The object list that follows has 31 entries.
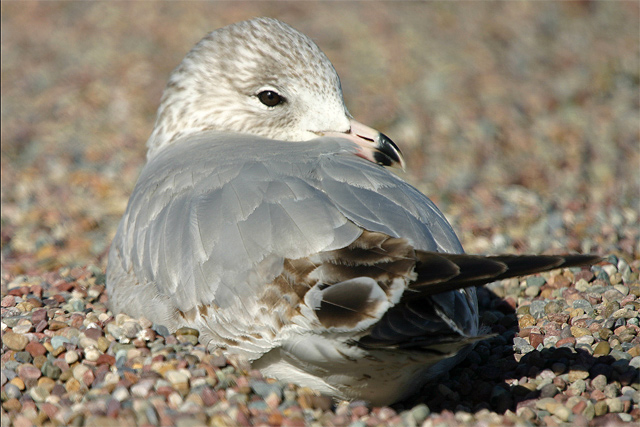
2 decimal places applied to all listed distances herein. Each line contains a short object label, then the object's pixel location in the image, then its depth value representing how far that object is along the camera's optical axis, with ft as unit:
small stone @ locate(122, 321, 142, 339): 20.29
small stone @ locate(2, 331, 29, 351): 20.36
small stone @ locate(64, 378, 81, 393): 18.83
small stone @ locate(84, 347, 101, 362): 19.75
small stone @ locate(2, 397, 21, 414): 18.43
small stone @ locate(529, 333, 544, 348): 21.50
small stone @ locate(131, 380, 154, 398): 17.94
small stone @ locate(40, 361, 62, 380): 19.39
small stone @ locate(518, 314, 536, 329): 23.02
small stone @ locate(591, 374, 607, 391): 19.16
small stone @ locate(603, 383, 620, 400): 18.90
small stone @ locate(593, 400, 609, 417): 18.37
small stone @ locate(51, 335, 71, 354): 20.27
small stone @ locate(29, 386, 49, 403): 18.70
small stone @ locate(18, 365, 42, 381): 19.26
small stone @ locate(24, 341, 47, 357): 20.06
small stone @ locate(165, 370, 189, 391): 18.11
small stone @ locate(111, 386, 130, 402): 17.83
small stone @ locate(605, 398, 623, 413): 18.44
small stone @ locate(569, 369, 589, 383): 19.51
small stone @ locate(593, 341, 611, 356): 20.48
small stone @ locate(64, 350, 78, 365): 19.67
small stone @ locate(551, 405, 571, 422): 18.04
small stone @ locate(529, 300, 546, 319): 23.57
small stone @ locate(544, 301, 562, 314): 23.43
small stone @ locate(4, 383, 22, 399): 18.80
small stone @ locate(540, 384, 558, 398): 19.10
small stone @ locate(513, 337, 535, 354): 21.25
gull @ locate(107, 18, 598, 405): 16.29
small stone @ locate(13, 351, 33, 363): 19.93
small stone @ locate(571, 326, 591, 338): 21.54
